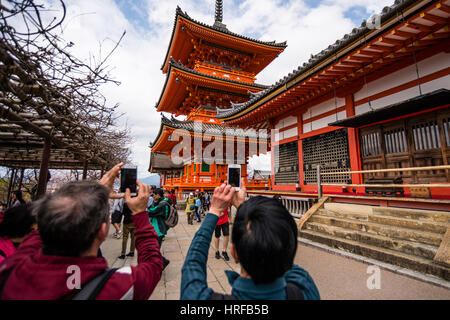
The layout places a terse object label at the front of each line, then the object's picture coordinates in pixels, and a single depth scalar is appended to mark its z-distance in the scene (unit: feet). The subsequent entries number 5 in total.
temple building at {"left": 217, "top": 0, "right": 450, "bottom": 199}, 13.55
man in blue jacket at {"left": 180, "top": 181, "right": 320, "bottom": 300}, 2.81
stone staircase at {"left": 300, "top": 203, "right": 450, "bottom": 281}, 10.62
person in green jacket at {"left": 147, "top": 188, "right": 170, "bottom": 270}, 12.48
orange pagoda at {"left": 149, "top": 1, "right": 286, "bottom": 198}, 42.73
